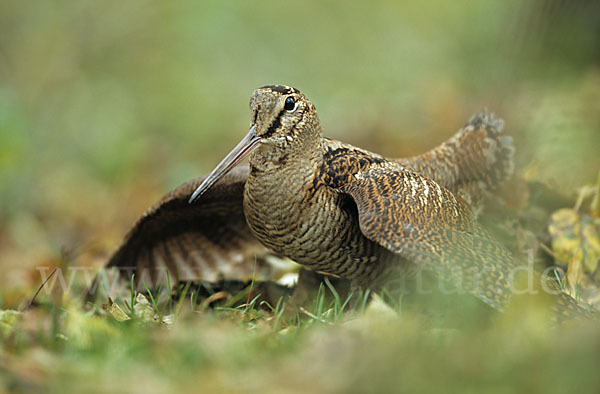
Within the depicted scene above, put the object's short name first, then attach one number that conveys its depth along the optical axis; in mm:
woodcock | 6254
